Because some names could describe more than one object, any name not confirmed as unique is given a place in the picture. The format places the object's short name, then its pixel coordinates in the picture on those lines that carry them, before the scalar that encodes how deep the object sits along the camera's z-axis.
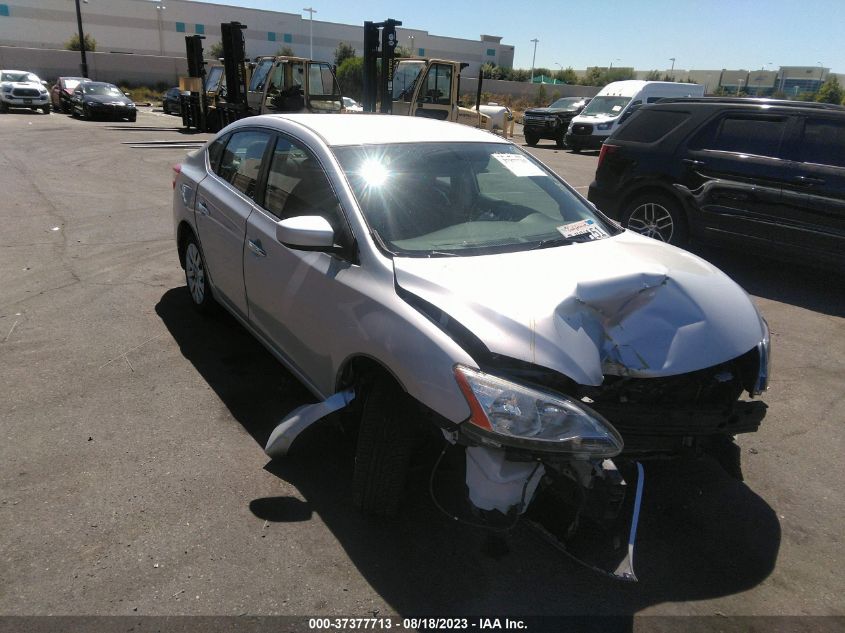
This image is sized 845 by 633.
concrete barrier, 46.69
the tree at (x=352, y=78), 45.22
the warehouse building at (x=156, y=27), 62.34
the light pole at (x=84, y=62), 40.83
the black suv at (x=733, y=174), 6.00
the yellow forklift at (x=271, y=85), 16.50
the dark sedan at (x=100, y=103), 23.14
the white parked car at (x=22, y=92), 24.32
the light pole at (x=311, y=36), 70.06
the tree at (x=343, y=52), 59.31
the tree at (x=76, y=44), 55.22
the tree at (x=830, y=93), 60.98
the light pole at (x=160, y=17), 66.42
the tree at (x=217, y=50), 42.88
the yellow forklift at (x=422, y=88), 16.00
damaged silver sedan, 2.38
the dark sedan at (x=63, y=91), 25.36
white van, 20.28
